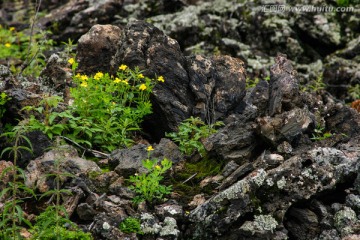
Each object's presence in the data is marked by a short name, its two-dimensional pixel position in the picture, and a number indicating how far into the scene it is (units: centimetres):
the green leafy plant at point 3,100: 1553
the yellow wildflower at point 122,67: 1745
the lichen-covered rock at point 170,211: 1269
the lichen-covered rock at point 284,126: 1433
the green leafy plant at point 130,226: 1223
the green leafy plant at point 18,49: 2343
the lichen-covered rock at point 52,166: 1324
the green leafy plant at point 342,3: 3030
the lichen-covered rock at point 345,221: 1216
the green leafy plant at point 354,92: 2583
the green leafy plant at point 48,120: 1489
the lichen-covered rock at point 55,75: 1980
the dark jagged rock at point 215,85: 1844
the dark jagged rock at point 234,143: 1456
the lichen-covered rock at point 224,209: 1227
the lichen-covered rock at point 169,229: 1230
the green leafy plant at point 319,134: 1491
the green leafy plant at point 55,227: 1134
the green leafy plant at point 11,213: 1097
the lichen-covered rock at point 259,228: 1205
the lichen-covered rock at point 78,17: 2933
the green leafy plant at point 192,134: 1563
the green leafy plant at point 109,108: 1619
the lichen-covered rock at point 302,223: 1234
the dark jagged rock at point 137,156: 1430
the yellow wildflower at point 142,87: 1689
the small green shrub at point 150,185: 1320
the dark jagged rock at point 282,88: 1551
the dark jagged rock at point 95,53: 2020
